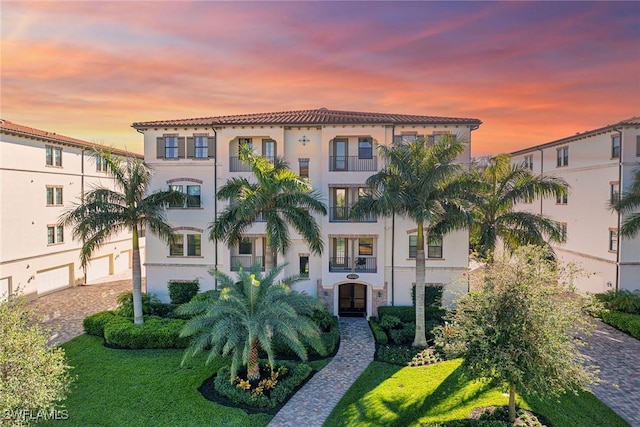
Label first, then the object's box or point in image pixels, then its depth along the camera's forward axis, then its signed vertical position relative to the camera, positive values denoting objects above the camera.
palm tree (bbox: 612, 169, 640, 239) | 21.92 -0.07
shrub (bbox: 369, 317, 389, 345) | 19.51 -6.90
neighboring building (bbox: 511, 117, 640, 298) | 24.22 +0.53
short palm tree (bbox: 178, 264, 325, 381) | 14.05 -4.49
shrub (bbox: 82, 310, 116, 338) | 20.81 -6.58
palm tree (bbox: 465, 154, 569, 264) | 19.67 +0.11
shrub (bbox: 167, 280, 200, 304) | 25.44 -5.77
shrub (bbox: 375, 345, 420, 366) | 17.52 -7.17
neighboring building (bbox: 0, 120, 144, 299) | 25.89 +0.19
